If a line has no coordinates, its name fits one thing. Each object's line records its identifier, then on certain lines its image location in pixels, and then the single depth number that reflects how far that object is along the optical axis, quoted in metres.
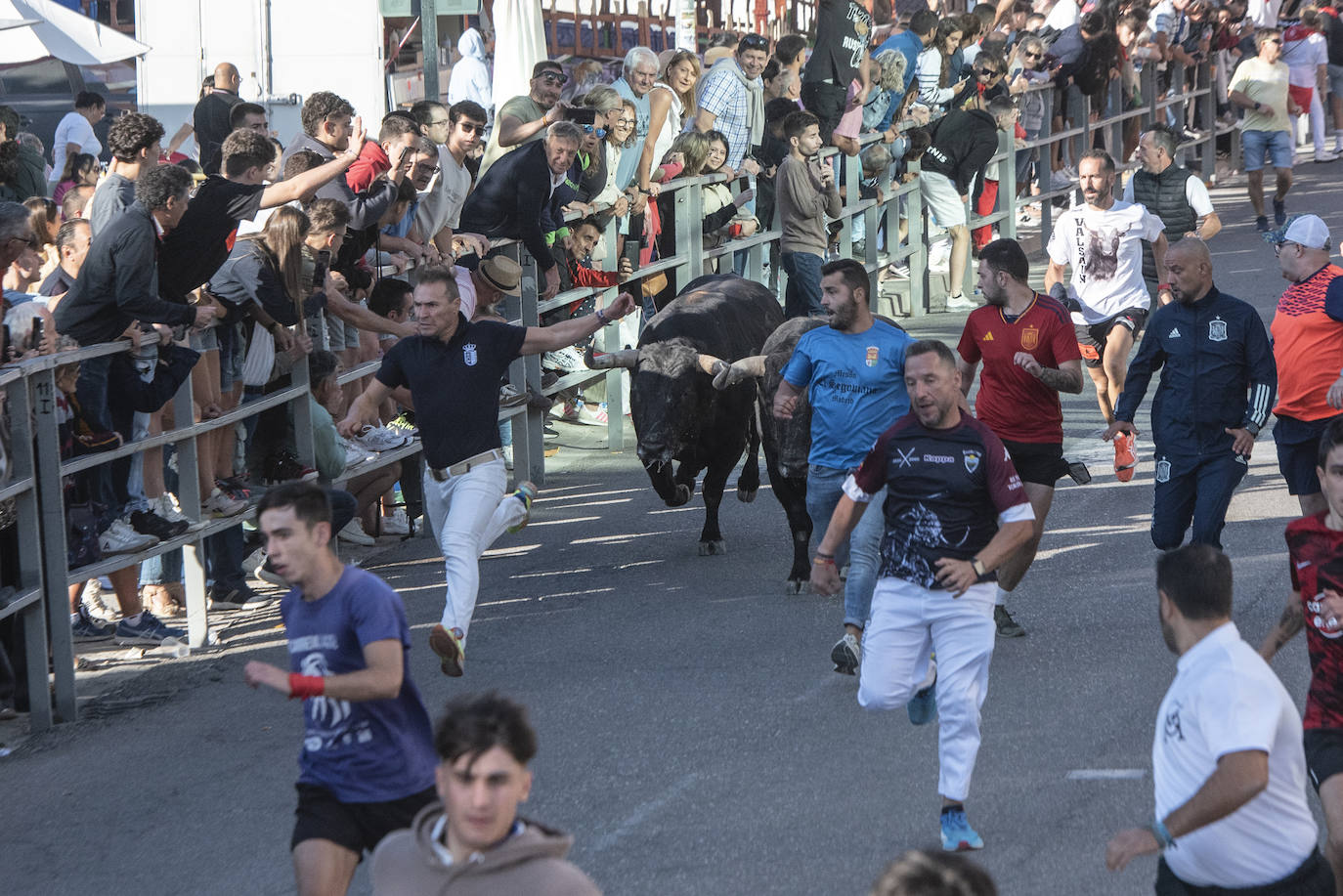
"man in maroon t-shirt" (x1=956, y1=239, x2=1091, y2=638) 18.06
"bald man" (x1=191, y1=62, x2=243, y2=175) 29.81
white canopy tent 37.50
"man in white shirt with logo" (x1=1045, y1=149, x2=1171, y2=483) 25.22
